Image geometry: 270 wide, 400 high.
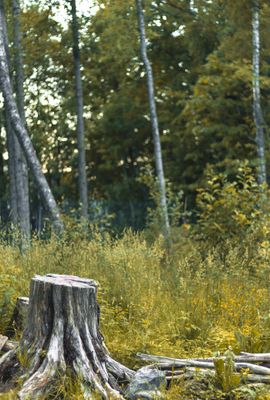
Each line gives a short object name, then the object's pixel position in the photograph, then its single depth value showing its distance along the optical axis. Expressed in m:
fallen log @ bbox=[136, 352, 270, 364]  10.68
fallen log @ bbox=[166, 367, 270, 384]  10.18
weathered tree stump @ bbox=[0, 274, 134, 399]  9.93
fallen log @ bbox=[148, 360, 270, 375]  10.47
